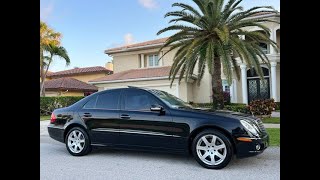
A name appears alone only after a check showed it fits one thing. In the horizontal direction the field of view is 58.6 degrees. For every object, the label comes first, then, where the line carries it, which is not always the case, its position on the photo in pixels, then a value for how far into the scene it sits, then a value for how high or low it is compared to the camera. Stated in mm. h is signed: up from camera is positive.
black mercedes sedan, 5312 -645
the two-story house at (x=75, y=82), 29344 +1586
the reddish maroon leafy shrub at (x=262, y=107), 14328 -586
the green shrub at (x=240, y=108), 15056 -690
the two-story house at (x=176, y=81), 19950 +1317
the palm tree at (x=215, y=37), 12680 +2792
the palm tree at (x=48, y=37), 24531 +5359
